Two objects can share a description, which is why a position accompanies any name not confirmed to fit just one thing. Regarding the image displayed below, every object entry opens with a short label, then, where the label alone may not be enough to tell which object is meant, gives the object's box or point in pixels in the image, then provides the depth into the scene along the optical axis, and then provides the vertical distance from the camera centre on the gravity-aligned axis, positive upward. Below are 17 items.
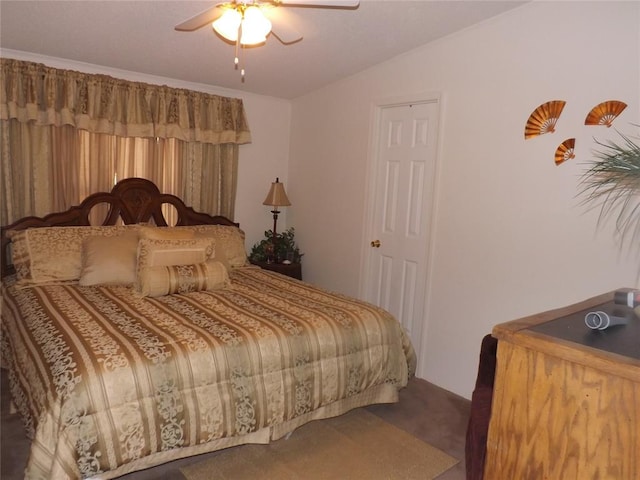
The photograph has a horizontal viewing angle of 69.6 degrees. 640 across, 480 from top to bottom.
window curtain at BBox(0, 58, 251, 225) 3.27 +0.29
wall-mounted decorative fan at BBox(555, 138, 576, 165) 2.53 +0.27
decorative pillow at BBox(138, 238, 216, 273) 2.94 -0.49
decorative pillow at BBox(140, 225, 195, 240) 3.14 -0.39
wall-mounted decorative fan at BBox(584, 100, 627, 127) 2.35 +0.46
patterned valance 3.22 +0.54
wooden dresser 0.97 -0.46
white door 3.37 -0.17
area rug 2.20 -1.37
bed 1.78 -0.77
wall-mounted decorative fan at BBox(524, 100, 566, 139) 2.59 +0.45
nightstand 4.22 -0.77
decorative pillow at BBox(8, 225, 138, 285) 3.00 -0.55
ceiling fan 2.15 +0.79
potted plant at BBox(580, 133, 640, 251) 2.31 +0.02
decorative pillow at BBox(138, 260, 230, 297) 2.79 -0.63
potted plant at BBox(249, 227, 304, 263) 4.40 -0.64
